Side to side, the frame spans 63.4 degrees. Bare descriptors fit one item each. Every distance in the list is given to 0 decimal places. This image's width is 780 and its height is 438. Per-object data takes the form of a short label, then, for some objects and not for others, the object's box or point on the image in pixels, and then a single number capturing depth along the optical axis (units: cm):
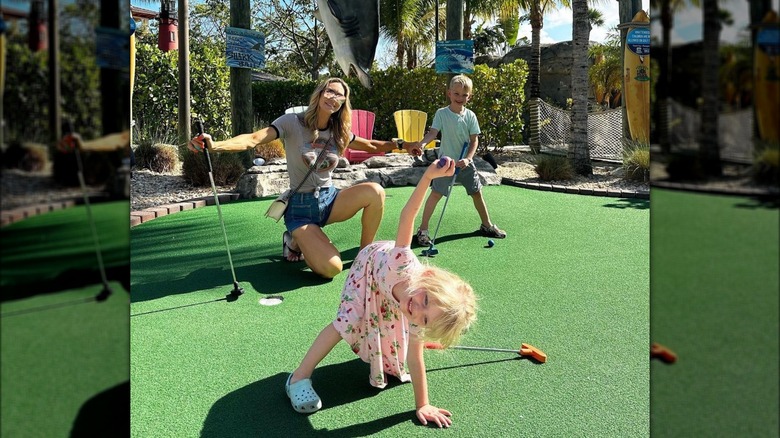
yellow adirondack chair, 1005
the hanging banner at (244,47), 737
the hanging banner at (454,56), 801
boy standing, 538
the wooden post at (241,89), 766
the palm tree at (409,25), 2300
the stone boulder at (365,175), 721
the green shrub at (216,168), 768
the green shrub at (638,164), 838
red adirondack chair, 922
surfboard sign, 883
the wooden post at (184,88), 946
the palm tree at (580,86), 950
